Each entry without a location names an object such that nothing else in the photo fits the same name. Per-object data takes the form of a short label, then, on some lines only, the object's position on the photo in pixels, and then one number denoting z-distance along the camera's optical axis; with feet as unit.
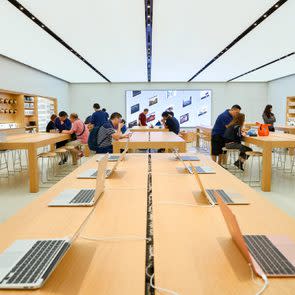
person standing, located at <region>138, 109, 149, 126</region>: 39.35
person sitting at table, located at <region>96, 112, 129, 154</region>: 16.97
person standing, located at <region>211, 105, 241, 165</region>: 20.08
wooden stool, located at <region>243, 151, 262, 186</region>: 17.42
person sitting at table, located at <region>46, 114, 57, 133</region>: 26.37
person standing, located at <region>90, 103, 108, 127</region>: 18.30
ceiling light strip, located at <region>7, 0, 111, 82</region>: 17.11
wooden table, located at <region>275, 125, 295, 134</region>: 27.59
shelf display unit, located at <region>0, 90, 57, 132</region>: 31.04
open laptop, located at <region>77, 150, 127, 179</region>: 7.64
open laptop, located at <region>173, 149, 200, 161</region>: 10.06
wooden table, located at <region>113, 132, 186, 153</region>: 15.53
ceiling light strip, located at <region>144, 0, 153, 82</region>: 16.88
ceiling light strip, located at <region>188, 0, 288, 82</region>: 17.20
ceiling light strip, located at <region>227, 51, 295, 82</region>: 30.07
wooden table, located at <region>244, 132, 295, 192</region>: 15.40
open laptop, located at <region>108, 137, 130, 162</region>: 10.14
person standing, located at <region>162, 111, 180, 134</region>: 25.77
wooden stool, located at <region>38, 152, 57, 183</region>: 17.79
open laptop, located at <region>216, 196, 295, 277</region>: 3.18
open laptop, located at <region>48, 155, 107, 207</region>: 5.50
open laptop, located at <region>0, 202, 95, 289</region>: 2.92
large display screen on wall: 51.42
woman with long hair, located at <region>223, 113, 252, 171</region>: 18.99
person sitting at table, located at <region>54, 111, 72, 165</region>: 23.53
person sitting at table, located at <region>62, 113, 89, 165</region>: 22.91
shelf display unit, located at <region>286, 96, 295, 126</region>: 42.18
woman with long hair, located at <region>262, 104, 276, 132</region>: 29.09
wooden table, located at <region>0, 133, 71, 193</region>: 15.39
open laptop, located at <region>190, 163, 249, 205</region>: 5.53
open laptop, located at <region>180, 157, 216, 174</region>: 8.09
